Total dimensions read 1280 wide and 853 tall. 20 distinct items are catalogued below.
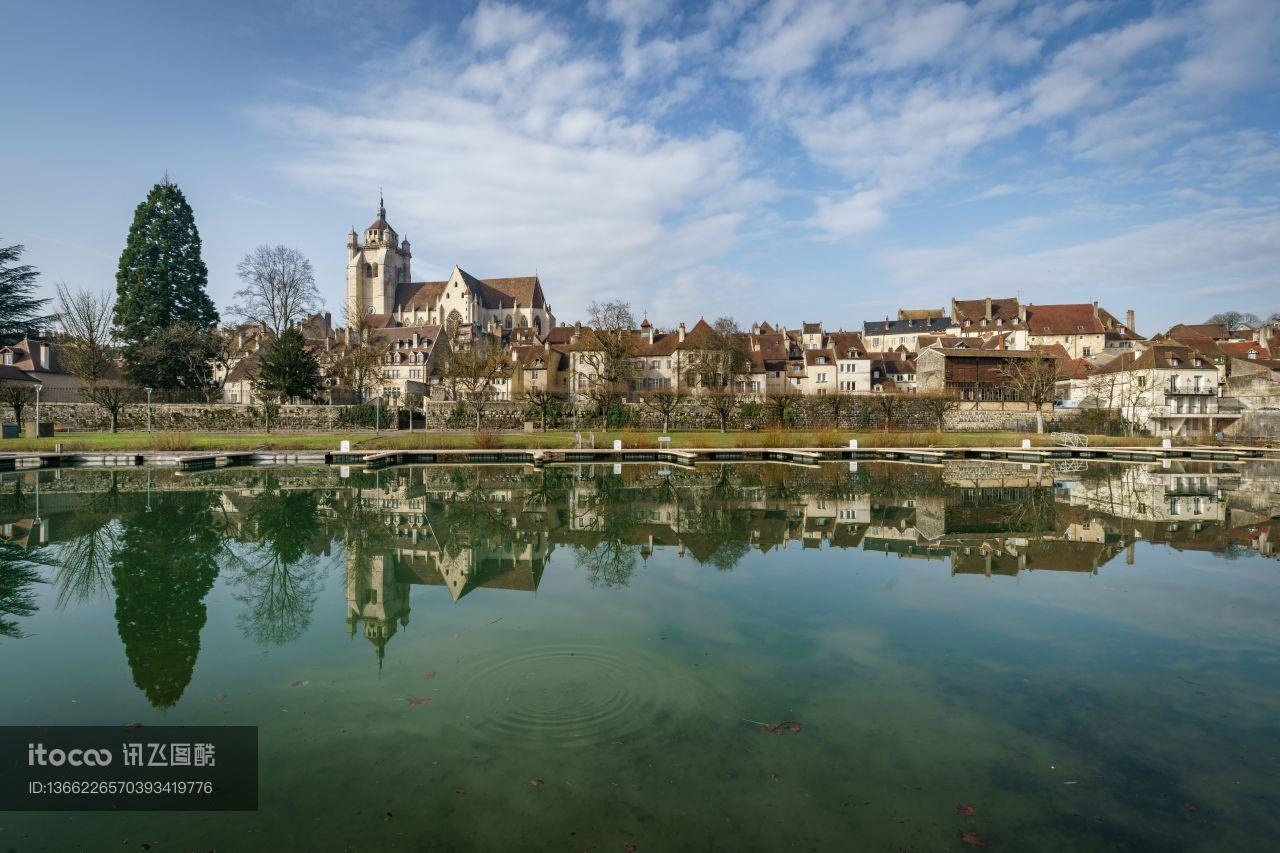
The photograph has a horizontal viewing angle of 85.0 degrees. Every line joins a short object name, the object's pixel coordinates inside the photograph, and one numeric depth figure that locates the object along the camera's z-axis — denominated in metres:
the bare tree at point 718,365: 60.50
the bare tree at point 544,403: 48.56
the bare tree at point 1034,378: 50.12
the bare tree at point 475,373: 49.16
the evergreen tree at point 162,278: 53.50
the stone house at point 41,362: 54.86
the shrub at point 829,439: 38.19
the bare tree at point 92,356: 45.25
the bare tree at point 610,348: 53.09
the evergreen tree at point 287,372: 46.00
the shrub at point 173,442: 33.97
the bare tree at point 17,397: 43.30
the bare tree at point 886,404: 49.94
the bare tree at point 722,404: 48.16
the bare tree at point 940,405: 49.38
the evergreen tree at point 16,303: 53.53
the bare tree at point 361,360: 52.53
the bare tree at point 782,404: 48.56
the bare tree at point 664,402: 48.14
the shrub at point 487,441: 35.66
